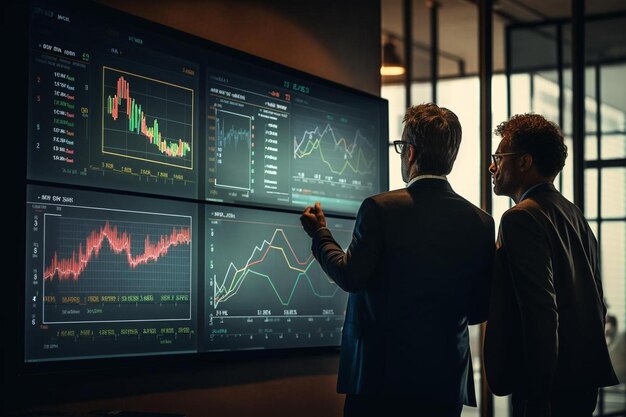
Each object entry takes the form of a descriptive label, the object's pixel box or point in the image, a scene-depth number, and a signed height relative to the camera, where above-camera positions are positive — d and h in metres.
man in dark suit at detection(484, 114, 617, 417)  2.65 -0.21
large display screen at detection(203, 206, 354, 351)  3.05 -0.22
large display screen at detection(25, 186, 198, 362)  2.43 -0.14
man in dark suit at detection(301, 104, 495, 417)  2.65 -0.17
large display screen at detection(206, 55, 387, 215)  3.11 +0.33
